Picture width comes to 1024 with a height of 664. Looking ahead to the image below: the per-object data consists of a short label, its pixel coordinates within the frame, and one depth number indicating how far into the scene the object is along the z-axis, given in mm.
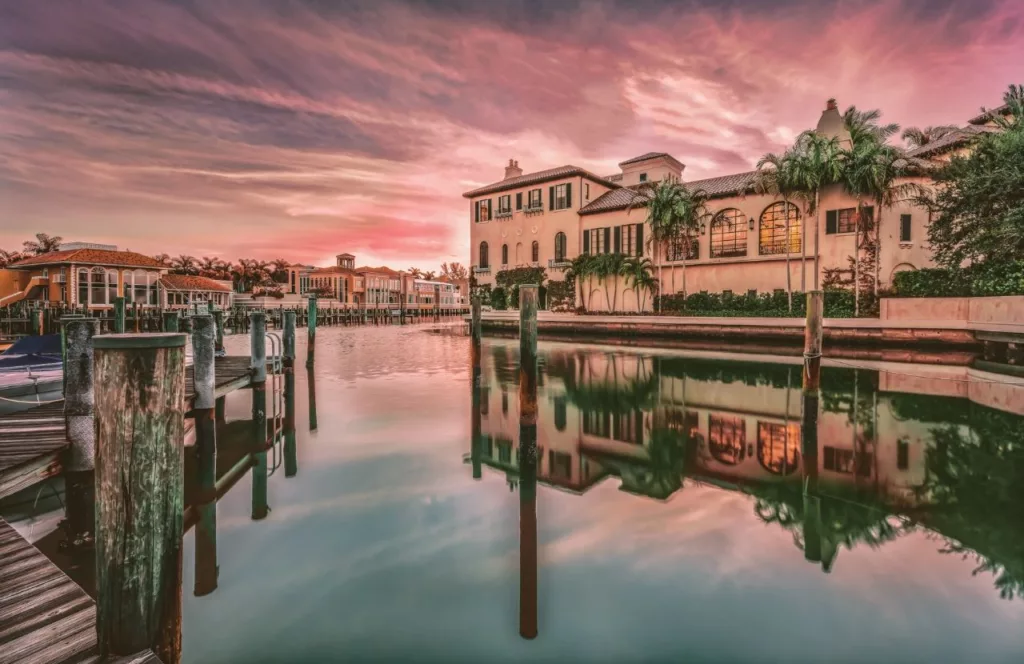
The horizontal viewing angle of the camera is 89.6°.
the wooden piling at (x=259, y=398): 7493
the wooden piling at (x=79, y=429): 5297
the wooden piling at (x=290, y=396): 8098
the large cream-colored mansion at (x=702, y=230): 28391
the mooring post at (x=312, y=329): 20625
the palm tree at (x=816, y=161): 27109
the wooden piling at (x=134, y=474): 2604
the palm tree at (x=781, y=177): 27672
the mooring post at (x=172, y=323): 13680
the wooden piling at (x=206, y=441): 5247
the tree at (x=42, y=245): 58969
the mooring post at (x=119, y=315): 22594
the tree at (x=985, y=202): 19469
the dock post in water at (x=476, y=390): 8234
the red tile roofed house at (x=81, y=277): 38438
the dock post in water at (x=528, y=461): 4309
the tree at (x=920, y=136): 38697
